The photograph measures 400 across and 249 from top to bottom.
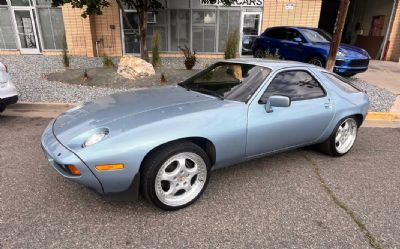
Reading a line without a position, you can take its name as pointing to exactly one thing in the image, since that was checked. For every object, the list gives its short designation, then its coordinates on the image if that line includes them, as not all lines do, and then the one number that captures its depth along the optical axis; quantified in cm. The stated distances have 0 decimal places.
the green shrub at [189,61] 927
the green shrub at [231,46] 875
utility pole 634
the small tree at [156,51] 879
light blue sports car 239
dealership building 1342
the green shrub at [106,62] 925
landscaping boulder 830
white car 473
